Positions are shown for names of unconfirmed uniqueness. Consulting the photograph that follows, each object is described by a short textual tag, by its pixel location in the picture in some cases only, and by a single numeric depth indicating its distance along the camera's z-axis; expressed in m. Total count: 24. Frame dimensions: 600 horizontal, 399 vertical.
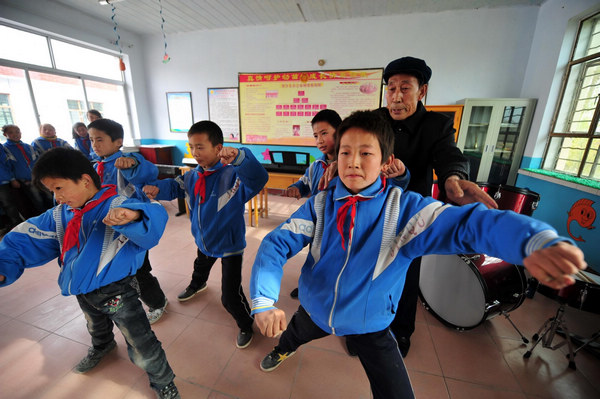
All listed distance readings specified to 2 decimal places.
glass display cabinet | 3.49
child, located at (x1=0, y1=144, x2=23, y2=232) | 3.21
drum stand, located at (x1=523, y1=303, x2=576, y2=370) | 1.45
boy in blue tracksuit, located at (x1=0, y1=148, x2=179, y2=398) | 0.98
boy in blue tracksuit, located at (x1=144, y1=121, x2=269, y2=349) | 1.46
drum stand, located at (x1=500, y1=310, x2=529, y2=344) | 1.62
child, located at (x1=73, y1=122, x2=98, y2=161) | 3.85
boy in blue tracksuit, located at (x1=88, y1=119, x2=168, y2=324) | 1.68
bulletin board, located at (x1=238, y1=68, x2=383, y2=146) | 4.22
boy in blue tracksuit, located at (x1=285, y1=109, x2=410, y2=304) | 1.53
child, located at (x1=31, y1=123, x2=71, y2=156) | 3.50
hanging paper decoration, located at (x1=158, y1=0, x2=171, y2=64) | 3.15
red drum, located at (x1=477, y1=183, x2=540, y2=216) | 1.78
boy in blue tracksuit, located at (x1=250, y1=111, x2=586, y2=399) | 0.76
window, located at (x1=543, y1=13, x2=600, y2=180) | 2.62
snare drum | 1.23
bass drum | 1.47
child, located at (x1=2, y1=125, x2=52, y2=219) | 3.29
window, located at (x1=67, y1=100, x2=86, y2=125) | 4.47
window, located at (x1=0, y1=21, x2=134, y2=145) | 3.64
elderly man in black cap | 1.17
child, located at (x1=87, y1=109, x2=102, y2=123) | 3.05
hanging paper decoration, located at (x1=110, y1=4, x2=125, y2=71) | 4.05
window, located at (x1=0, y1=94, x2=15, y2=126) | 3.62
